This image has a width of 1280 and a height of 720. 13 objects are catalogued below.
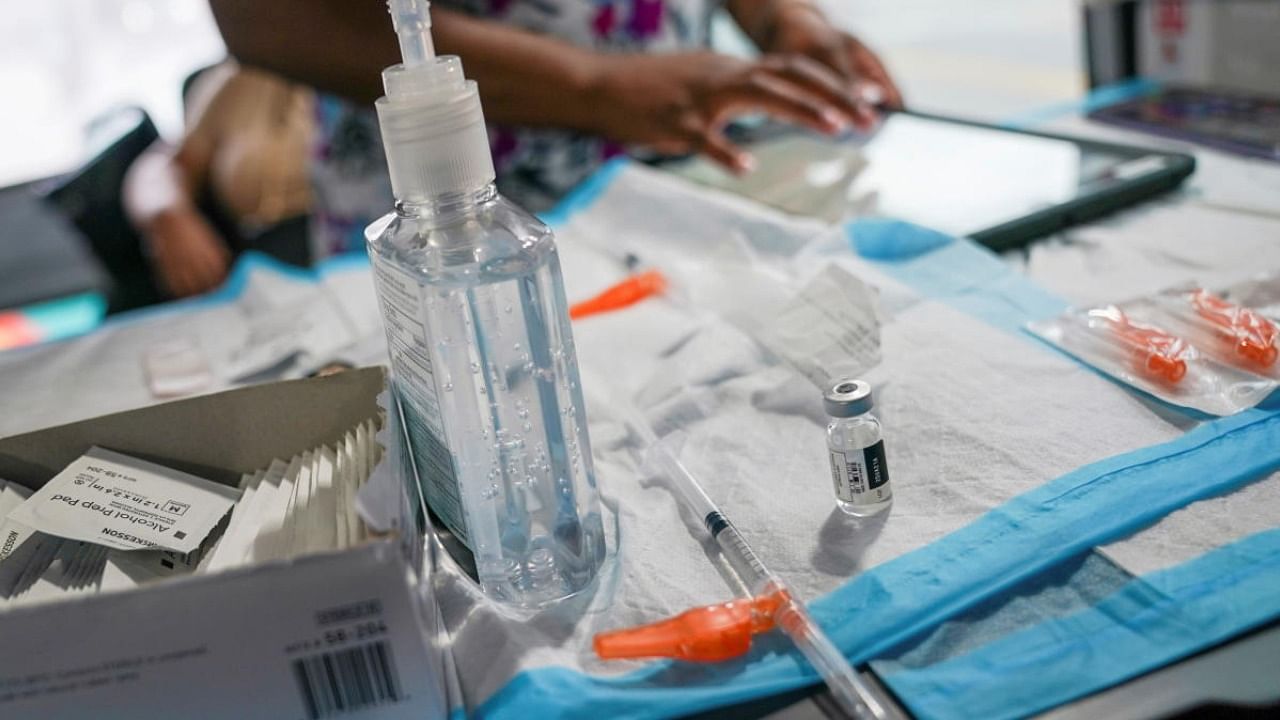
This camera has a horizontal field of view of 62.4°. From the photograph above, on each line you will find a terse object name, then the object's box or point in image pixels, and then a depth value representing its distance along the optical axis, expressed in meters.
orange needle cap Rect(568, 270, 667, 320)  0.77
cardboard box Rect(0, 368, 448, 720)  0.36
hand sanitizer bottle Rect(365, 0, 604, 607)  0.41
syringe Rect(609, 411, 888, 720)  0.39
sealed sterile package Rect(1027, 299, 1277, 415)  0.51
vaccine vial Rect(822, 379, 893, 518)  0.48
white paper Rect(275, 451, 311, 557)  0.42
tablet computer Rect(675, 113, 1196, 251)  0.78
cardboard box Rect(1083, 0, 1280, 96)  1.01
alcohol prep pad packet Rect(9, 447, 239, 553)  0.45
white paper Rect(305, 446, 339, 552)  0.42
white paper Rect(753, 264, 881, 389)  0.60
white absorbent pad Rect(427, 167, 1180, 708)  0.46
